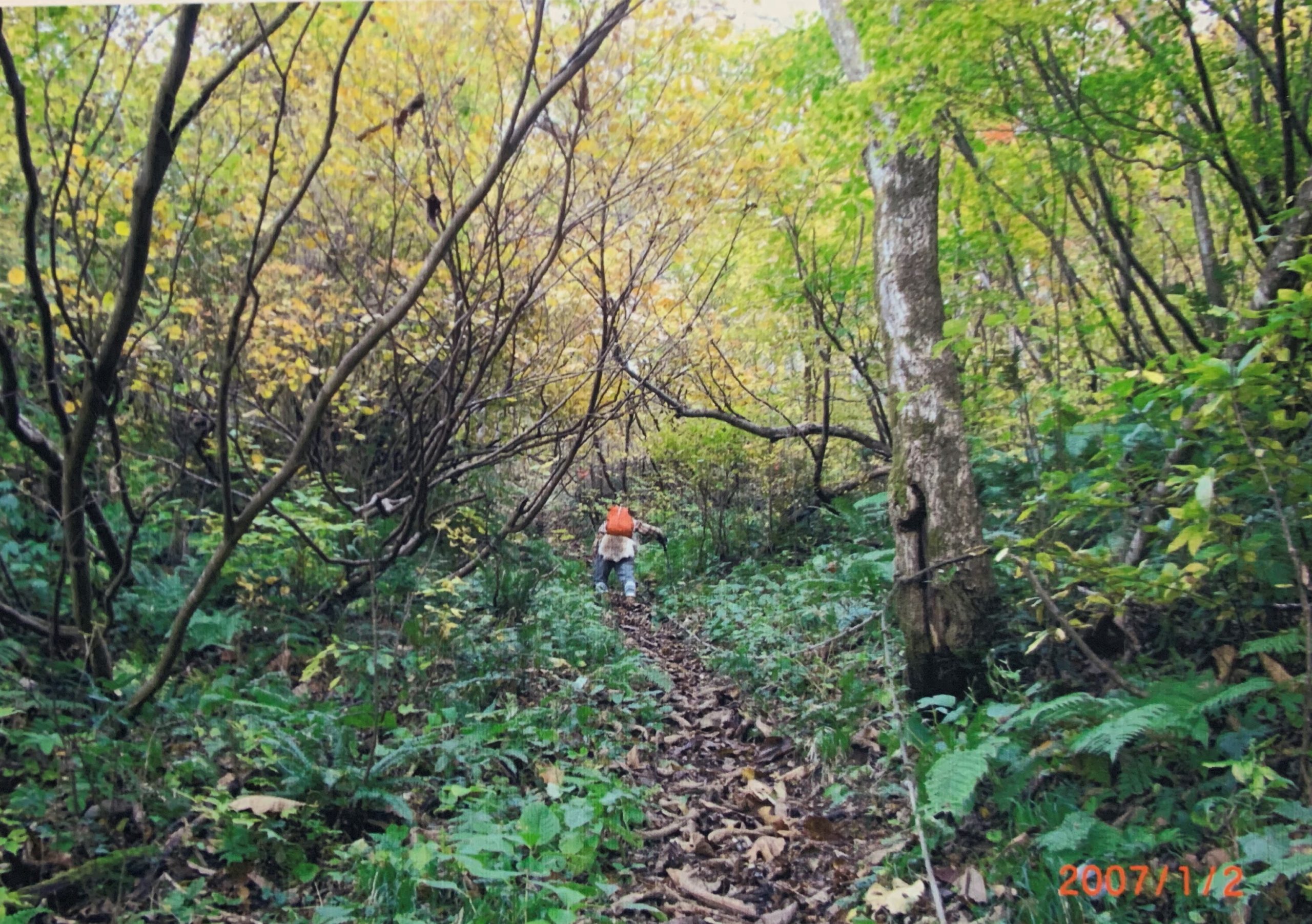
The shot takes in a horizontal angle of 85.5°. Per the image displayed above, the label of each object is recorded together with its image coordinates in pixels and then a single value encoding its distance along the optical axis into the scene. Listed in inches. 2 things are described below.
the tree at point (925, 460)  140.2
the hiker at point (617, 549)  344.5
